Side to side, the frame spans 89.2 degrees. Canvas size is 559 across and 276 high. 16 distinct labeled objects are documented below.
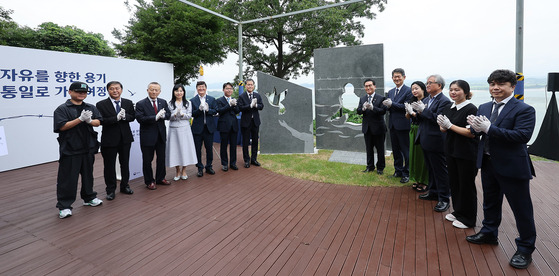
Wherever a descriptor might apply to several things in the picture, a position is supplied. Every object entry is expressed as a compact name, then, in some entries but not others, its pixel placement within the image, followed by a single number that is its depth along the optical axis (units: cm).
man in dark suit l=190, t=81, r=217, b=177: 502
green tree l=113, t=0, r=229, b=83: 987
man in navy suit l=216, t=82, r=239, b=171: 534
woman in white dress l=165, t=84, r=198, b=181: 468
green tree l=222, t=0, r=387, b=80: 1310
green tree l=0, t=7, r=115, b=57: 1396
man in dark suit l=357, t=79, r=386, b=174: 498
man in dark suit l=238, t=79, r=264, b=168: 558
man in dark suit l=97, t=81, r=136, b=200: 379
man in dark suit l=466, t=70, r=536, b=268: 218
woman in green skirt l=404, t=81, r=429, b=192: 401
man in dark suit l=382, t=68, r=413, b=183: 452
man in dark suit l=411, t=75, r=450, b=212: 332
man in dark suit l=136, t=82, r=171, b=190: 421
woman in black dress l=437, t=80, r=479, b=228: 280
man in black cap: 328
